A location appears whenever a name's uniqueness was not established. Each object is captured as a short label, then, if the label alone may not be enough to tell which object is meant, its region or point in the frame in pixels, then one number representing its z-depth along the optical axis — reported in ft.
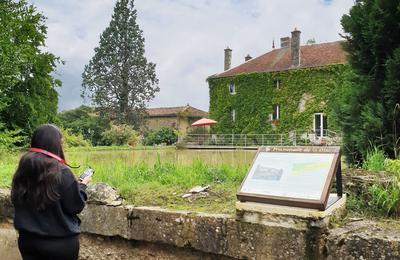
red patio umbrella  119.48
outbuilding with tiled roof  188.55
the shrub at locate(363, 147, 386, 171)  13.65
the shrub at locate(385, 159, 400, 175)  11.87
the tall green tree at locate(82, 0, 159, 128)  144.97
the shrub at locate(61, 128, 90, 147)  54.71
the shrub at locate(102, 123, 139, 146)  124.16
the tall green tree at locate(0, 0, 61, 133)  63.39
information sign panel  9.85
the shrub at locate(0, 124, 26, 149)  45.04
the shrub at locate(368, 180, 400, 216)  10.60
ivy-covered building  111.86
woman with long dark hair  9.21
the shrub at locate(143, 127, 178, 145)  144.17
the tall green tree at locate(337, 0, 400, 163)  16.81
